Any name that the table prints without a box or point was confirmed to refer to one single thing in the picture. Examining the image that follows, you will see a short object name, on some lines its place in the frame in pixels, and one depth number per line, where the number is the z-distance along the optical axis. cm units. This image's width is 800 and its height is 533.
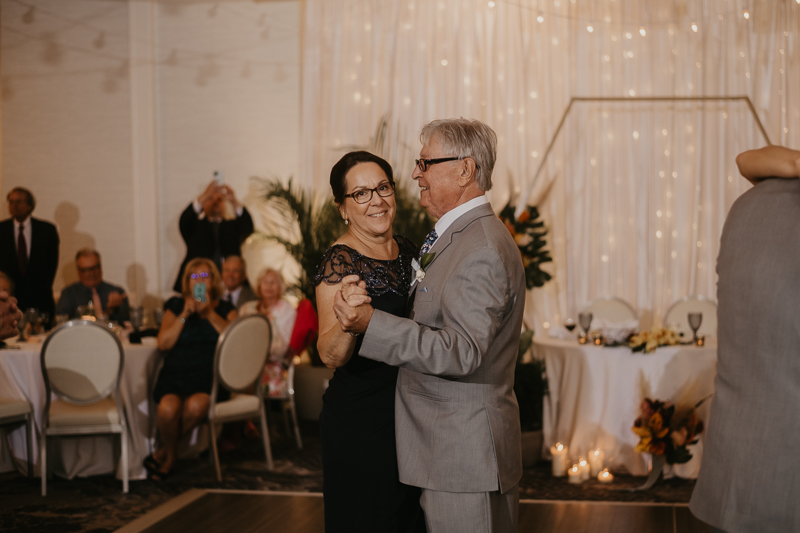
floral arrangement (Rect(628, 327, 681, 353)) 436
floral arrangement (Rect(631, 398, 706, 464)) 405
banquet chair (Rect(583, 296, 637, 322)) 575
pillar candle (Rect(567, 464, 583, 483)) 438
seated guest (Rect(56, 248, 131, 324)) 556
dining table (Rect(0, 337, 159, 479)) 438
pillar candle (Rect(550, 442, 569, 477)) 451
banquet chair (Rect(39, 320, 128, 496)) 418
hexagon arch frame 604
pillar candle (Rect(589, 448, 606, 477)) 445
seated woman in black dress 445
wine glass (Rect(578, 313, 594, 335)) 464
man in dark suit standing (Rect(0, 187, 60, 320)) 625
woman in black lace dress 198
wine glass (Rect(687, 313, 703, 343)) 444
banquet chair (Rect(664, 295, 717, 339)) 553
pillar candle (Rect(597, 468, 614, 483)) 436
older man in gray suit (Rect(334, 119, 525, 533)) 157
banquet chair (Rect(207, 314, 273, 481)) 442
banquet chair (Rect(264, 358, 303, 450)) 520
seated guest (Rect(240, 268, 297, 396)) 528
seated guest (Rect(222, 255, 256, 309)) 603
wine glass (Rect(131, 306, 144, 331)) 482
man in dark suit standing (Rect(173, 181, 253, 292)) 660
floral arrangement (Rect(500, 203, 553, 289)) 537
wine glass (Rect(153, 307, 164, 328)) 502
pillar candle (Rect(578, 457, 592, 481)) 442
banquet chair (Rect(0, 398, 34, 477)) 421
